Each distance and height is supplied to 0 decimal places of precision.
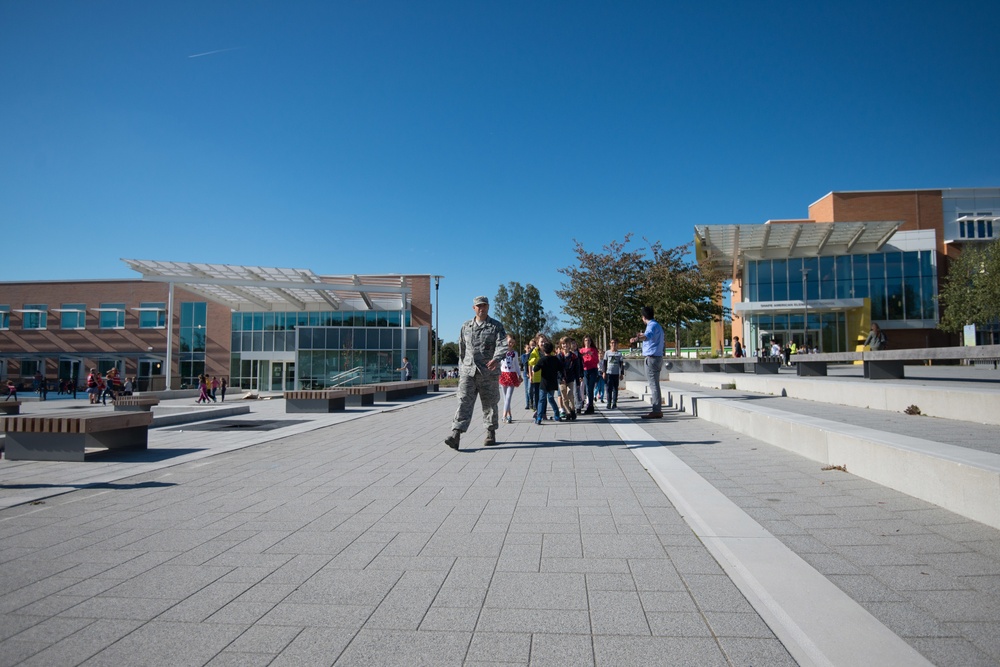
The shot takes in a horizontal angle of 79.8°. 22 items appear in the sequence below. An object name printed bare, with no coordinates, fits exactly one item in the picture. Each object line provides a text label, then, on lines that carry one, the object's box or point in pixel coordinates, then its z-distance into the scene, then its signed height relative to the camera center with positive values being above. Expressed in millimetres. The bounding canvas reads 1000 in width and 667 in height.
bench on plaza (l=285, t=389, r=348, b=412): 15430 -1190
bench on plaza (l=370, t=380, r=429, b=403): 21031 -1353
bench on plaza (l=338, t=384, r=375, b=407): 18022 -1263
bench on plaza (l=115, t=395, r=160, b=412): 15352 -1251
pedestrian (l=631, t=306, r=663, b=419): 10086 +146
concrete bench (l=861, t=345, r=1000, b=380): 7699 -56
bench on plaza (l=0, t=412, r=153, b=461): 7328 -976
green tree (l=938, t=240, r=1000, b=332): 34875 +3962
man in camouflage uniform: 7945 -157
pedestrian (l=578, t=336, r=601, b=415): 13484 -164
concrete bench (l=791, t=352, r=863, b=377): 12719 -169
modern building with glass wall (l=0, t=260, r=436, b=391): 42812 +2096
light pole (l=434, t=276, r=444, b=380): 47531 +3149
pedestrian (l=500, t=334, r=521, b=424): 10531 -407
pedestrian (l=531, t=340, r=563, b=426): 11352 -363
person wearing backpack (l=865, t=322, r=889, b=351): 15977 +372
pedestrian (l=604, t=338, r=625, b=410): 13984 -359
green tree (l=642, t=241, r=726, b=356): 31391 +3360
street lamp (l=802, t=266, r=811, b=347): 43000 +2931
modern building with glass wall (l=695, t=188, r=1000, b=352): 41969 +5265
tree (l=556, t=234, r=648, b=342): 31203 +3500
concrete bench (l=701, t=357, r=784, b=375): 20281 -401
